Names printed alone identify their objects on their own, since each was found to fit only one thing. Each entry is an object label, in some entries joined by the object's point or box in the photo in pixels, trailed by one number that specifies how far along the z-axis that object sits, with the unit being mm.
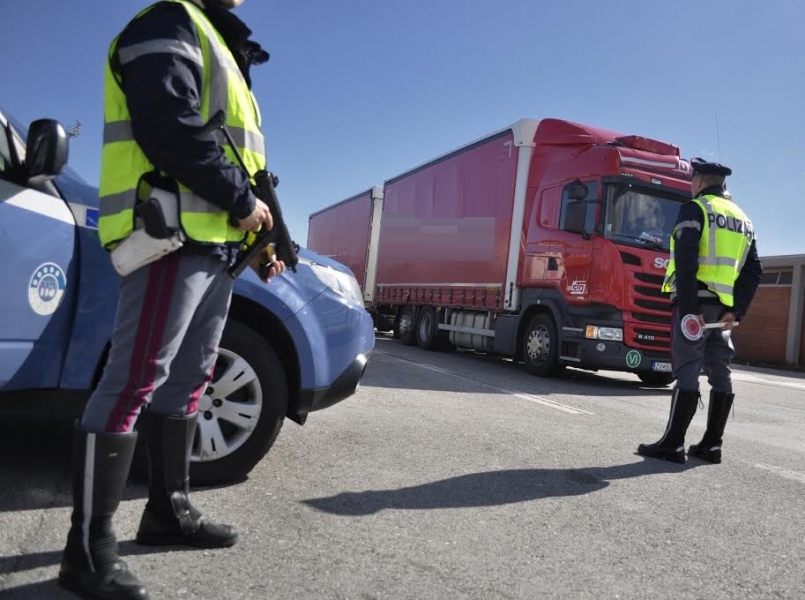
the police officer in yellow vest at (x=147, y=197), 1816
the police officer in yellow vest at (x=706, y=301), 4074
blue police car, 2383
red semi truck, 8289
